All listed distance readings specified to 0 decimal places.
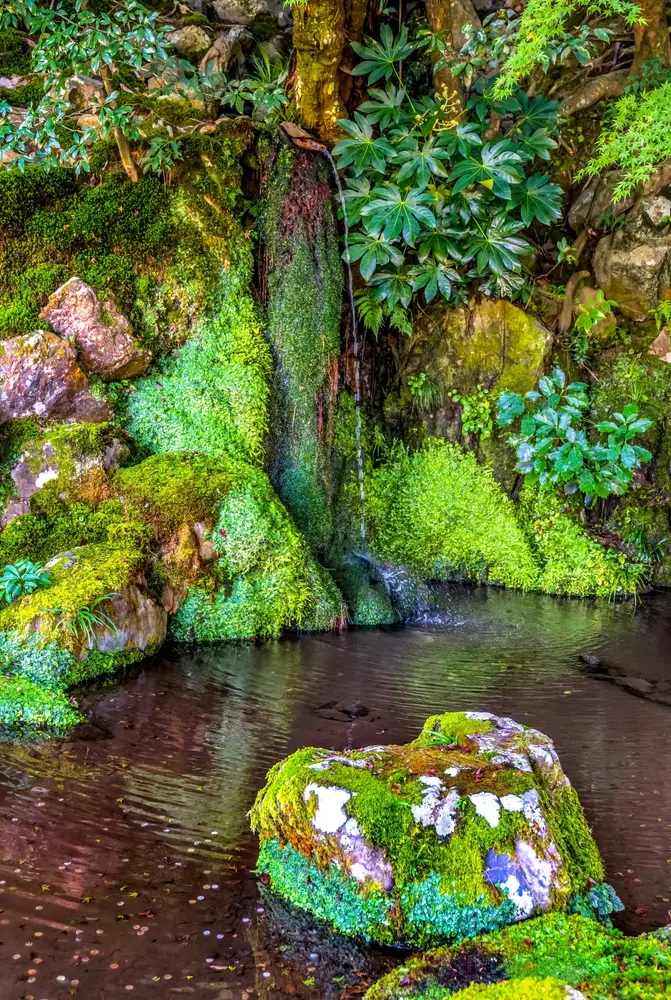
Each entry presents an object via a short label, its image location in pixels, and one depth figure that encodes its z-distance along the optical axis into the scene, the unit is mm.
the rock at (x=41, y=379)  6438
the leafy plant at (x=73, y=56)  5934
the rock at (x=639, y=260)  8172
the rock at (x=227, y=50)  8320
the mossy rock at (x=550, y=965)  2012
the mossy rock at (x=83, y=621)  4910
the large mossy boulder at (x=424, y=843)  2650
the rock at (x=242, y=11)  8875
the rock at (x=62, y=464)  6336
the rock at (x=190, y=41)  8500
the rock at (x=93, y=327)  6713
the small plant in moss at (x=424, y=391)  8555
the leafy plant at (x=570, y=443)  7895
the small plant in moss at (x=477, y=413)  8344
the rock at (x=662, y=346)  8461
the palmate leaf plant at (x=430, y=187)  7344
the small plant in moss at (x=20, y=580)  5305
